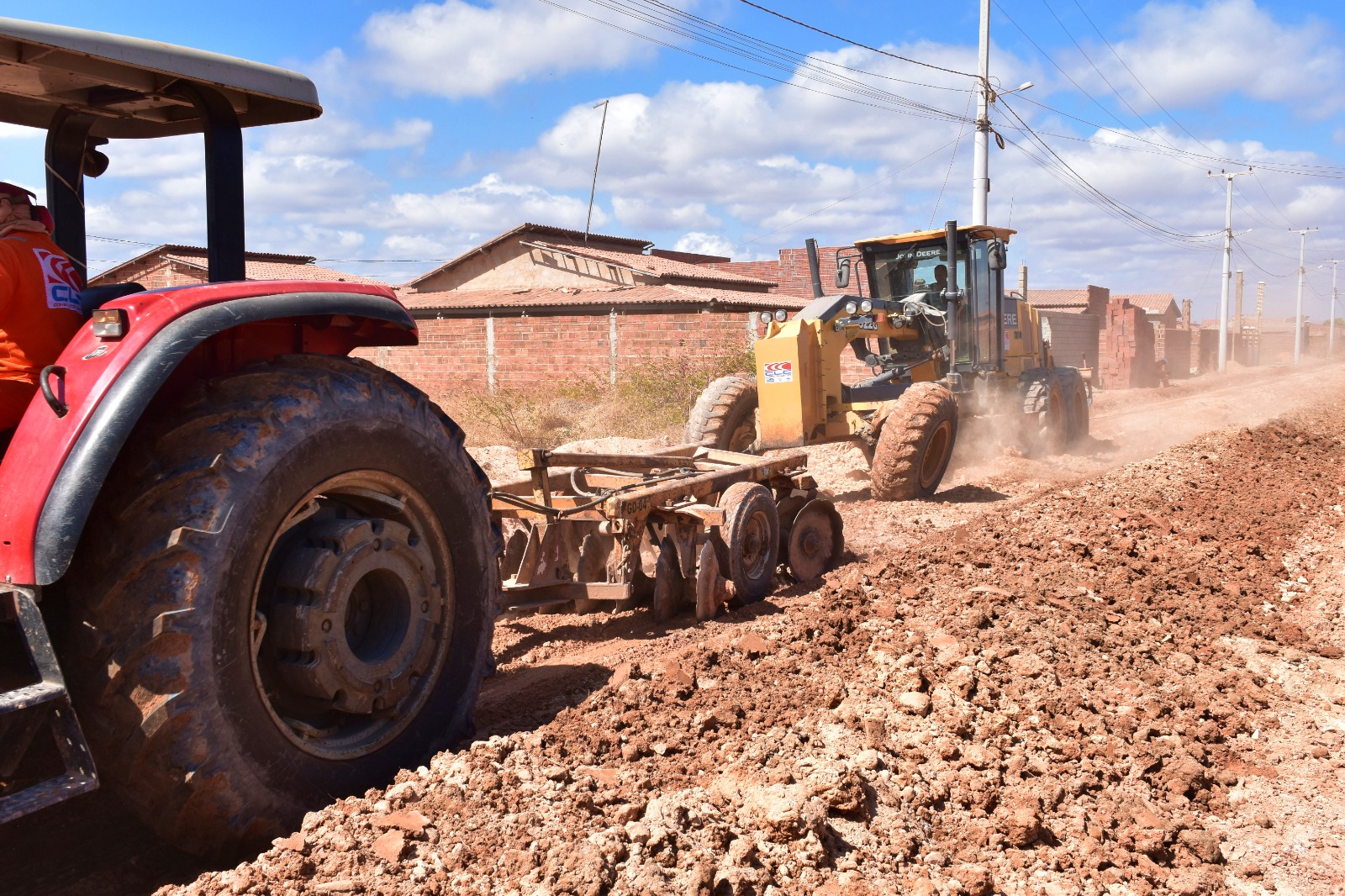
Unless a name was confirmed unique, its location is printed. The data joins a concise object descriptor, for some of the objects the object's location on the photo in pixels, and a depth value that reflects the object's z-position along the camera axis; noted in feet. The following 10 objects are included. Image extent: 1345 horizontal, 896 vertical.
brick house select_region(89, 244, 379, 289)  94.12
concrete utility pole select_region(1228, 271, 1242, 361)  191.11
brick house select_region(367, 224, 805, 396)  67.31
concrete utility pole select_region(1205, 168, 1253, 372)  159.02
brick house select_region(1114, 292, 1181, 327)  235.20
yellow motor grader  33.42
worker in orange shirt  9.71
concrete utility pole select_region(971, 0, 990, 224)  74.18
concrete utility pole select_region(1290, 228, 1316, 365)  204.54
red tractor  8.50
